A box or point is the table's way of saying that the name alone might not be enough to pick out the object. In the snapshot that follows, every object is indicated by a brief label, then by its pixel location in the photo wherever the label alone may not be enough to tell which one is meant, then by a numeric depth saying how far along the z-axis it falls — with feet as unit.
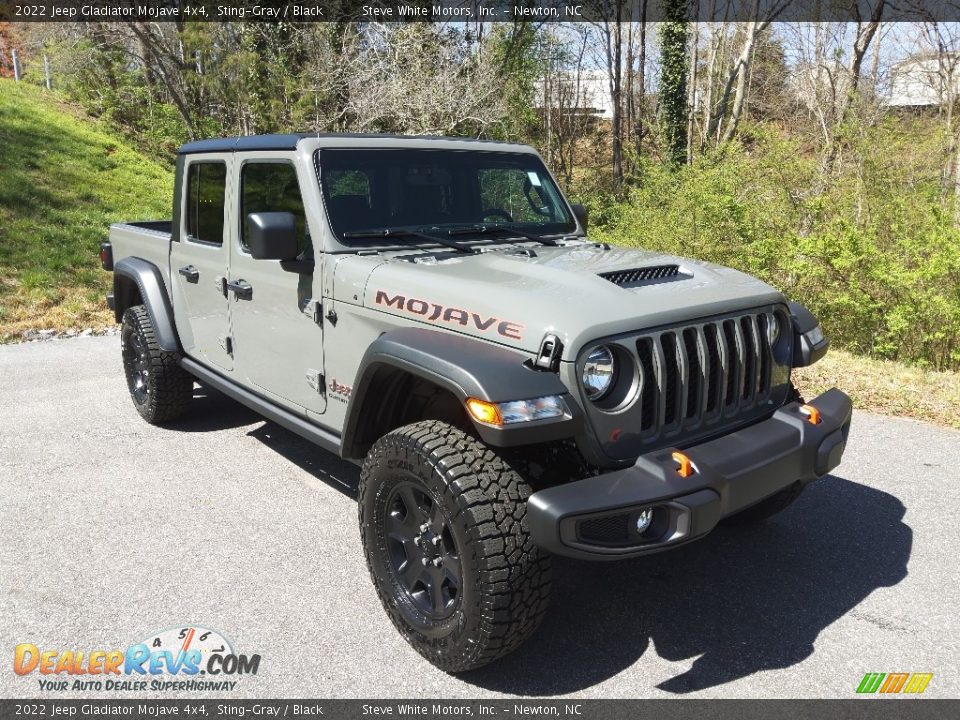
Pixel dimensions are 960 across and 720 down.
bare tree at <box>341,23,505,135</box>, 55.06
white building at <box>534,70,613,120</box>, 85.81
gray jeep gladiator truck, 8.41
